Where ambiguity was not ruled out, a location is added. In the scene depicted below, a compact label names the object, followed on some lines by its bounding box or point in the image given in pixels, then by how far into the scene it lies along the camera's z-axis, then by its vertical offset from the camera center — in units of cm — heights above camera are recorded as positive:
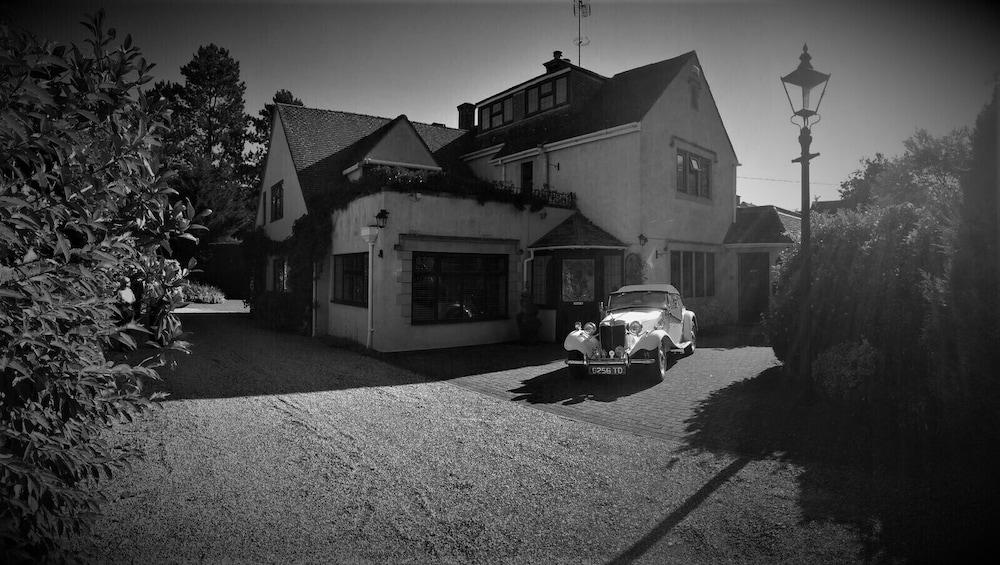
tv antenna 2225 +1168
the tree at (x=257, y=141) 4438 +1193
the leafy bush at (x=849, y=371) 690 -127
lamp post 775 +226
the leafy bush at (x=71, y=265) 270 +5
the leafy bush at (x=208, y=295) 3241 -129
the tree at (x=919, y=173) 749 +445
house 1460 +221
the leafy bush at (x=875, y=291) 650 -16
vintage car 973 -125
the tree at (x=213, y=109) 4138 +1368
